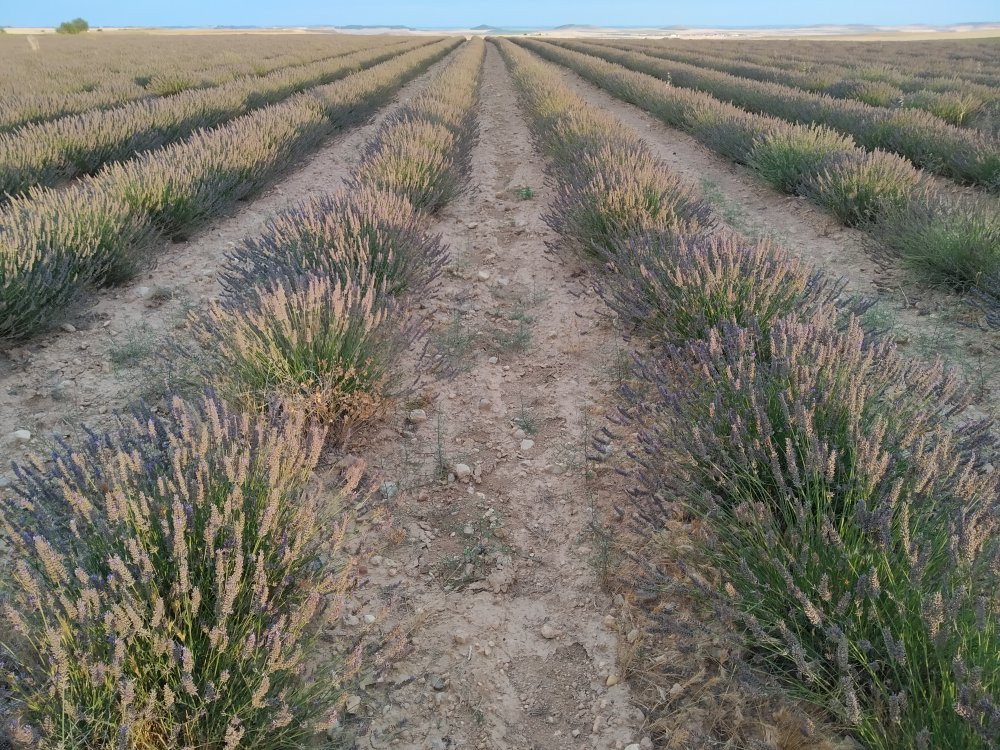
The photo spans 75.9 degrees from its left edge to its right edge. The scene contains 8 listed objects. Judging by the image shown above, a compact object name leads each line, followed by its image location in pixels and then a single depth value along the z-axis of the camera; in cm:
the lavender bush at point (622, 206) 500
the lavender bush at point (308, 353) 286
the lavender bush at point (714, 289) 330
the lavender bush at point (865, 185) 596
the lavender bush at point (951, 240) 447
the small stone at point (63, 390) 353
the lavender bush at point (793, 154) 714
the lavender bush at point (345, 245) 392
